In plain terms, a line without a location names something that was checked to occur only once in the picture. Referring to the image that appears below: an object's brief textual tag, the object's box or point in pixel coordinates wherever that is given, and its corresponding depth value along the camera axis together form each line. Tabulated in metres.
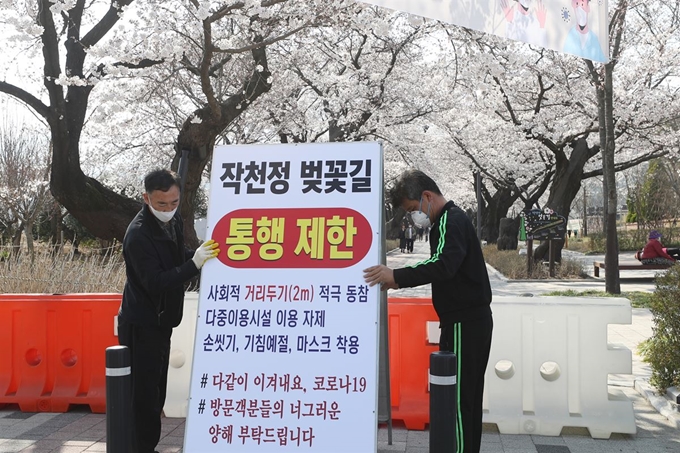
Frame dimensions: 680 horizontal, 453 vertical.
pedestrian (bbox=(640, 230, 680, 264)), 20.66
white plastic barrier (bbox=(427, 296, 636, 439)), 5.62
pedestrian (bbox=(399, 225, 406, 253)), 41.13
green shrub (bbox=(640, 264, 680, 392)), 6.30
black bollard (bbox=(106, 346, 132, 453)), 3.62
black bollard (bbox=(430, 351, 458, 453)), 3.41
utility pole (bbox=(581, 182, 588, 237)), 59.05
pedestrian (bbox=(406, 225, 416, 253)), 40.84
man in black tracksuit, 3.96
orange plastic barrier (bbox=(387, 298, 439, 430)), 5.96
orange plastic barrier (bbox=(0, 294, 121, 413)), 6.38
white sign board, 3.71
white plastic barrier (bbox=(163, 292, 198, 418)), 6.21
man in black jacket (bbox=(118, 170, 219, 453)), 4.26
